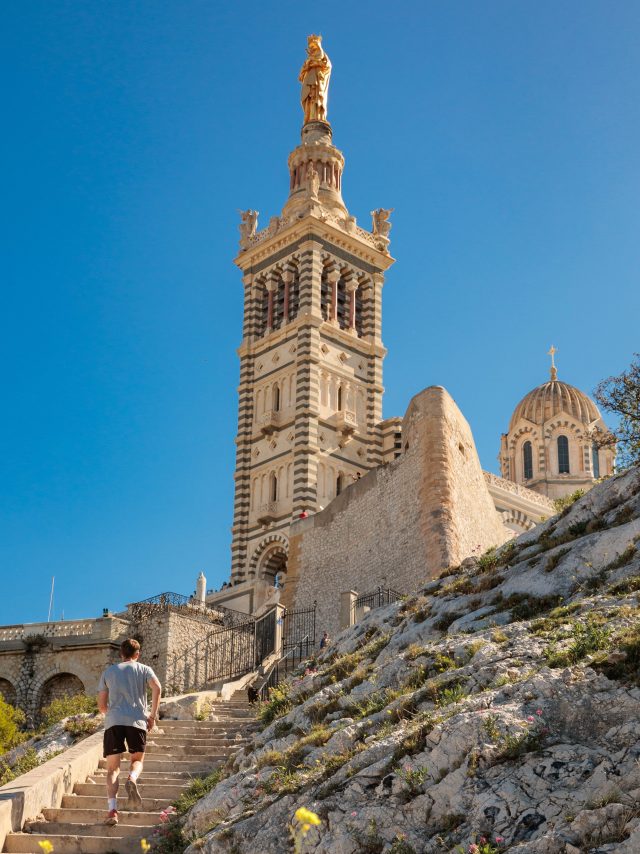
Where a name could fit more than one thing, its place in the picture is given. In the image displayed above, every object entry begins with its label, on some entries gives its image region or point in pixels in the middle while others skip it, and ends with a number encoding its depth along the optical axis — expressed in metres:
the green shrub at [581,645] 9.65
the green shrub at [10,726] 21.95
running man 10.34
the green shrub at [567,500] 17.56
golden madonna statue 56.12
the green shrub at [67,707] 22.70
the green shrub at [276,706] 14.26
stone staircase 10.70
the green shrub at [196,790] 11.34
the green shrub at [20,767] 14.88
